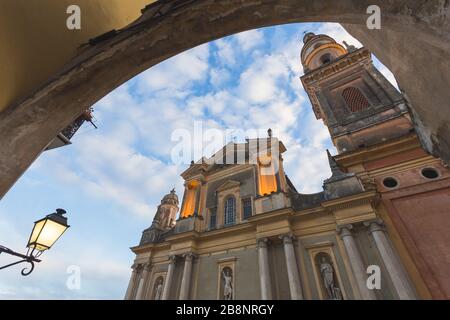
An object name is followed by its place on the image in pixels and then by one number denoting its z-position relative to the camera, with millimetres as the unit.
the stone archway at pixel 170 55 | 1969
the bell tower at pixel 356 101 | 12048
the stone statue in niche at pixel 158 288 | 13522
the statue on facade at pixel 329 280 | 9188
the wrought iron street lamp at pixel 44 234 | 3494
